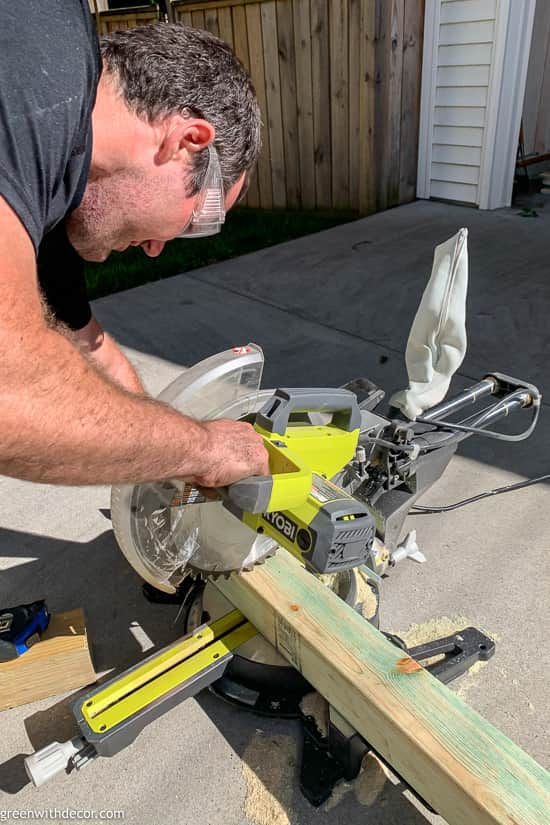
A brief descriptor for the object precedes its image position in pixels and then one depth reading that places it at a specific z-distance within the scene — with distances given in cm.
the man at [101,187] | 99
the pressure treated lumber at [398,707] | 118
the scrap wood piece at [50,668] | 168
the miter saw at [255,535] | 128
